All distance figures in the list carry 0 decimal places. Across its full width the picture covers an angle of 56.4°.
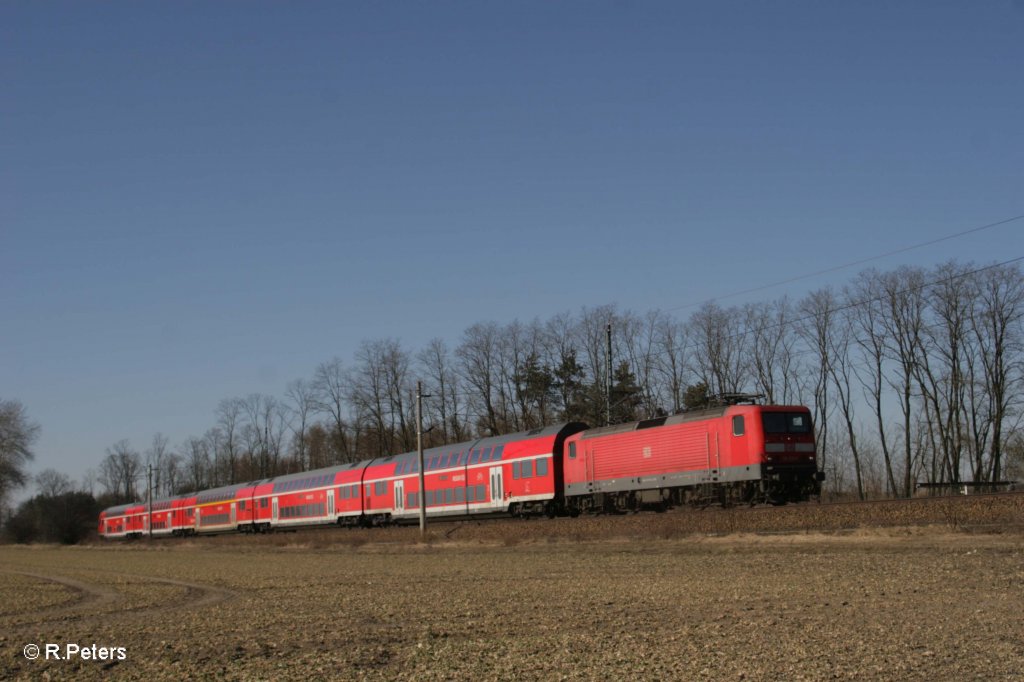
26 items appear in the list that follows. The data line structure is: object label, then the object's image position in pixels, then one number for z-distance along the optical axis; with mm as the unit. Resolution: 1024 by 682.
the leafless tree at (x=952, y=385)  66375
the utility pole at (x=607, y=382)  47031
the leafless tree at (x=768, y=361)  76125
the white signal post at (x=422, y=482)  46738
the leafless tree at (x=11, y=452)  103812
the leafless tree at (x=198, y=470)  155250
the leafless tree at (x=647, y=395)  79812
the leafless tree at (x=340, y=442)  103125
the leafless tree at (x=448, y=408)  93250
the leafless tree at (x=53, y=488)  130025
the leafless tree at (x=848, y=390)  68244
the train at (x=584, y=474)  35375
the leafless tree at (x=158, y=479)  148188
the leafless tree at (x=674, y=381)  80062
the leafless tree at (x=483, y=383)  90188
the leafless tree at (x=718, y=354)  77875
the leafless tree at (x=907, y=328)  68625
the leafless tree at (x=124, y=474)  178125
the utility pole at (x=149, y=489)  89675
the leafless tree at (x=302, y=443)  114125
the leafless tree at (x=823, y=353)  73812
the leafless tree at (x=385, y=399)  97625
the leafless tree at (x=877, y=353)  68881
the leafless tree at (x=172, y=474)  169375
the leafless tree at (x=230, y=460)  134000
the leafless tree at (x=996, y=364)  63281
